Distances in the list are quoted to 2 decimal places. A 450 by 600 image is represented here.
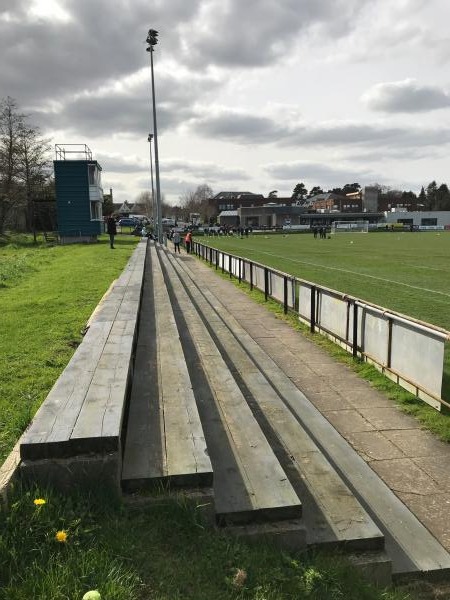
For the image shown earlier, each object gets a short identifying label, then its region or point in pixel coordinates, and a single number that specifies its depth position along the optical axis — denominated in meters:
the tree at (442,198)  146.50
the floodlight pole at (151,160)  52.68
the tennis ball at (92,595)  2.11
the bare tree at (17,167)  48.03
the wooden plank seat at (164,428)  2.85
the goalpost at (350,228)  87.31
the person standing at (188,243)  31.92
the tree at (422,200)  154.68
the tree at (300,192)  196.62
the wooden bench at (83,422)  2.71
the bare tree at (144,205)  117.72
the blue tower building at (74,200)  39.91
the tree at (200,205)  133.38
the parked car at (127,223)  80.09
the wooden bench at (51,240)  42.46
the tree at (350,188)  181.90
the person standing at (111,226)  26.65
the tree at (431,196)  152.79
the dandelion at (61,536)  2.43
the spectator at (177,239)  31.08
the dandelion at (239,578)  2.37
